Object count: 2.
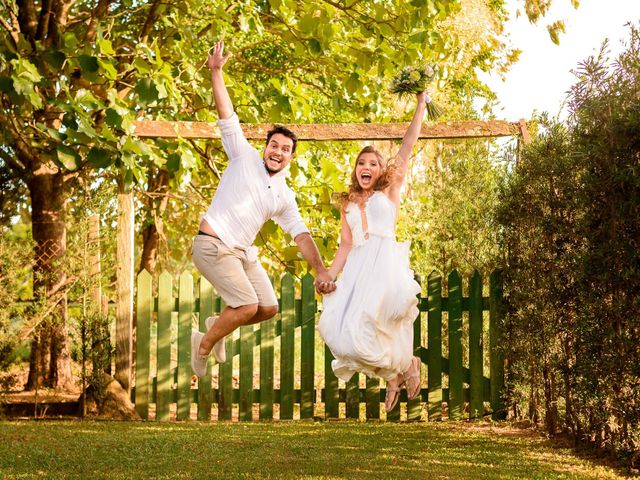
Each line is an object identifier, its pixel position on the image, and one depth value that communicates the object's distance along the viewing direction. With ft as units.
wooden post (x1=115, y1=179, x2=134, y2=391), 26.44
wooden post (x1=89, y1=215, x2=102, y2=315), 26.58
